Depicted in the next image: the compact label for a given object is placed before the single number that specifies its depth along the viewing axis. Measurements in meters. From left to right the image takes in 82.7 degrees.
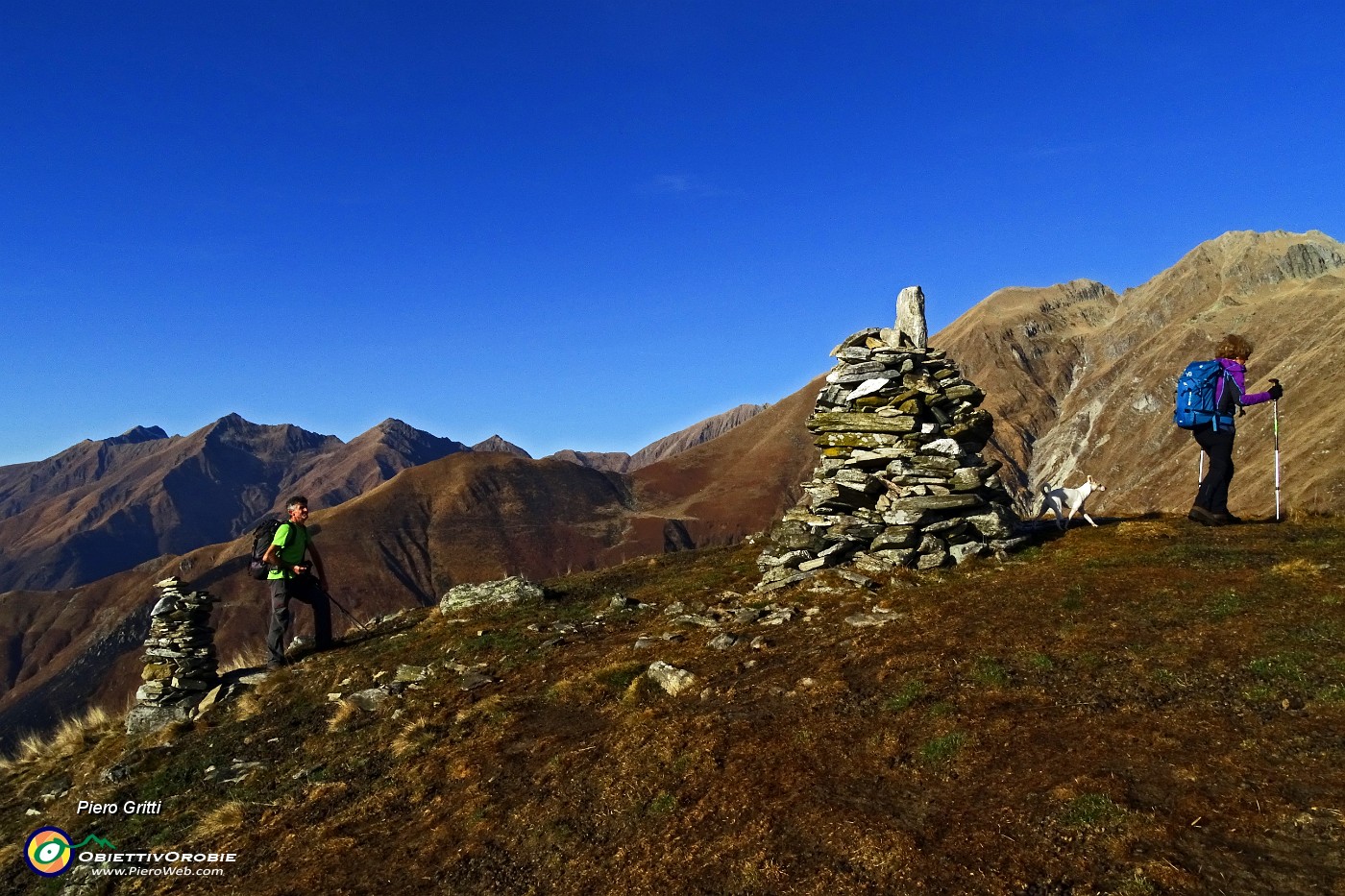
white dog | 18.44
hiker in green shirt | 17.28
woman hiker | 15.85
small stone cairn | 17.70
